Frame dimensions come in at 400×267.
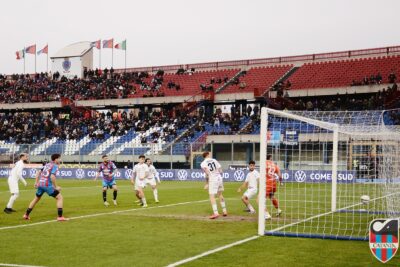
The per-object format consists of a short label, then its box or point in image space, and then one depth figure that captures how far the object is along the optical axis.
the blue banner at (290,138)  37.59
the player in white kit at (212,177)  17.41
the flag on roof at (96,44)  69.94
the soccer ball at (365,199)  18.38
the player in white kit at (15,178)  19.74
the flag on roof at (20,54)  75.38
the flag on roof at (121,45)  70.59
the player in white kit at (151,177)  24.23
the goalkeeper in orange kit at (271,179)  17.67
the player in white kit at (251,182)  18.67
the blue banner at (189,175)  38.75
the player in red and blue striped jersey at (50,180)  16.52
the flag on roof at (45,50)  73.17
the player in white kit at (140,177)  22.50
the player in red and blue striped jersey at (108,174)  23.41
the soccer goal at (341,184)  14.68
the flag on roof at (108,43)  69.31
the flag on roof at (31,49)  73.81
